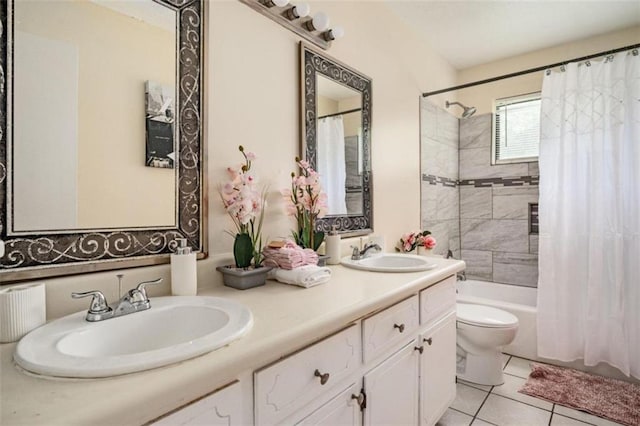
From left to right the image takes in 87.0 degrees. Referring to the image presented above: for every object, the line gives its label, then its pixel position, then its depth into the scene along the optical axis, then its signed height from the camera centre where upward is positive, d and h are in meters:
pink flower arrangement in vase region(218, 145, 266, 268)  1.27 +0.03
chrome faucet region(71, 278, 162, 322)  0.83 -0.23
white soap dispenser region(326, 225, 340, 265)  1.71 -0.17
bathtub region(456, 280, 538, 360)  2.49 -0.79
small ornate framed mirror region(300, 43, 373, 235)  1.71 +0.44
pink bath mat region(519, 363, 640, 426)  1.87 -1.09
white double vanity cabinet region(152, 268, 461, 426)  0.73 -0.47
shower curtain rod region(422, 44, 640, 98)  2.09 +1.00
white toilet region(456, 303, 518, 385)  2.09 -0.83
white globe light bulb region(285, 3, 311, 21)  1.57 +0.95
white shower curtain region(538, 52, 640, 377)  2.13 -0.01
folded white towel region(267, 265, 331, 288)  1.24 -0.23
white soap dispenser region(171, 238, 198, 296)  1.07 -0.18
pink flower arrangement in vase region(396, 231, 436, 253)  2.35 -0.19
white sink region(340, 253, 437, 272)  1.71 -0.25
